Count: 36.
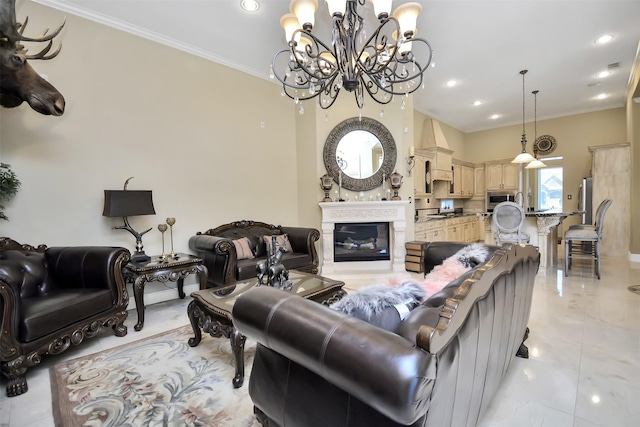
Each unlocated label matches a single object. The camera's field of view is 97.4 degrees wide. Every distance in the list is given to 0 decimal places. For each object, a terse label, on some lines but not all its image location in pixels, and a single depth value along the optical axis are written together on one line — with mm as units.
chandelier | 2193
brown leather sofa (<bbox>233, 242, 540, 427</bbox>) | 730
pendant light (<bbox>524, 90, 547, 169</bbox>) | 5566
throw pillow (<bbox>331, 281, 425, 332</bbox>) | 1028
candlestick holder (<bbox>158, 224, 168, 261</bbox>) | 3080
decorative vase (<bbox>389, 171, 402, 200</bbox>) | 4770
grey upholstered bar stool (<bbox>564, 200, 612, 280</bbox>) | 4109
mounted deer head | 2127
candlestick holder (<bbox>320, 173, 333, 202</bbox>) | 4684
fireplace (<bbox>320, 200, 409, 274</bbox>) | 4695
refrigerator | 6117
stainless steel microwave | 7402
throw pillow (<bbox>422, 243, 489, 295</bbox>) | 1597
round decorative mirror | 4828
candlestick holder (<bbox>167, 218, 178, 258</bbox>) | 3172
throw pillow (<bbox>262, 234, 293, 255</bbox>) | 3955
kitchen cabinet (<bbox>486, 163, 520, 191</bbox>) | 7246
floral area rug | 1585
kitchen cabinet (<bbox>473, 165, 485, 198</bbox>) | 7855
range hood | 6230
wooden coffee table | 1840
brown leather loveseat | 3219
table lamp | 2814
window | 7664
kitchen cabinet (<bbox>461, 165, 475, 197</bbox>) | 7523
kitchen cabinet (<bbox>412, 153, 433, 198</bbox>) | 5867
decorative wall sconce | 5023
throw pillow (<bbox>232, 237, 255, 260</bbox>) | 3660
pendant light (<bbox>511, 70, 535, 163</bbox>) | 5188
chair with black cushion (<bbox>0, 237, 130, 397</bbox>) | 1800
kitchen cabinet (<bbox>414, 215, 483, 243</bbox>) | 5527
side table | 2729
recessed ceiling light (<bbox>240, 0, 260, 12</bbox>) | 2857
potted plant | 2410
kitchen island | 4465
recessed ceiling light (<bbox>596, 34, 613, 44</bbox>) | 3617
